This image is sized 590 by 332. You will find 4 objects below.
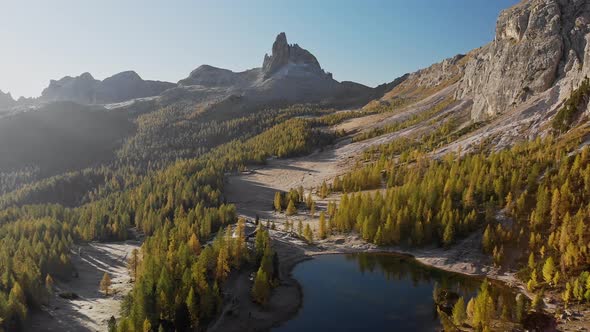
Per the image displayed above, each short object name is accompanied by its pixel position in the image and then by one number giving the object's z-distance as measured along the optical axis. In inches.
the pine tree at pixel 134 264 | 3934.5
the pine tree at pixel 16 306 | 3000.5
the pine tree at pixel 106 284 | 3693.4
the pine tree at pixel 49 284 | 3597.7
